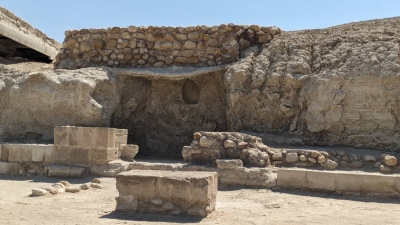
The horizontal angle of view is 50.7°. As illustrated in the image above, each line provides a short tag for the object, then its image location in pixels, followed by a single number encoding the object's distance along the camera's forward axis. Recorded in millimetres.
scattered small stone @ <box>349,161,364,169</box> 7148
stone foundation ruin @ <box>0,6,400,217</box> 6836
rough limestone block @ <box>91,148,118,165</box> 8203
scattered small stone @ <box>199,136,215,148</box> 7492
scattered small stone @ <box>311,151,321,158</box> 7246
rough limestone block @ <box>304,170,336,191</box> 6426
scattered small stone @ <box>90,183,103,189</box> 7180
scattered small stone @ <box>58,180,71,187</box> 7275
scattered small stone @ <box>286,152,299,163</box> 7337
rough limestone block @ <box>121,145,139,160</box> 8625
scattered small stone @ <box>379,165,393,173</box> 6832
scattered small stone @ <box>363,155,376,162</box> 7148
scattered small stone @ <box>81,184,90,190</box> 7036
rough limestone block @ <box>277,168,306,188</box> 6625
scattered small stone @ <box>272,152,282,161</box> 7449
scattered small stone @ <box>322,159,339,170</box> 7119
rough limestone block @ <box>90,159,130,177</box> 8055
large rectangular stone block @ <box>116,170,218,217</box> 5062
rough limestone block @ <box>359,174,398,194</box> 6195
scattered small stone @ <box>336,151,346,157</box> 7348
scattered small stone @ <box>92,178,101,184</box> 7508
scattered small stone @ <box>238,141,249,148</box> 7379
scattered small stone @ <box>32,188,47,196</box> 6535
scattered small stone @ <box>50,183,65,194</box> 6655
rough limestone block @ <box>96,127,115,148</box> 8258
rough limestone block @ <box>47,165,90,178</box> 8117
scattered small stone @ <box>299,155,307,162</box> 7293
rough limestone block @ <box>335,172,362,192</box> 6336
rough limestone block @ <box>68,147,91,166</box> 8328
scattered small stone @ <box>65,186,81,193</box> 6798
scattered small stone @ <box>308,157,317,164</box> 7244
